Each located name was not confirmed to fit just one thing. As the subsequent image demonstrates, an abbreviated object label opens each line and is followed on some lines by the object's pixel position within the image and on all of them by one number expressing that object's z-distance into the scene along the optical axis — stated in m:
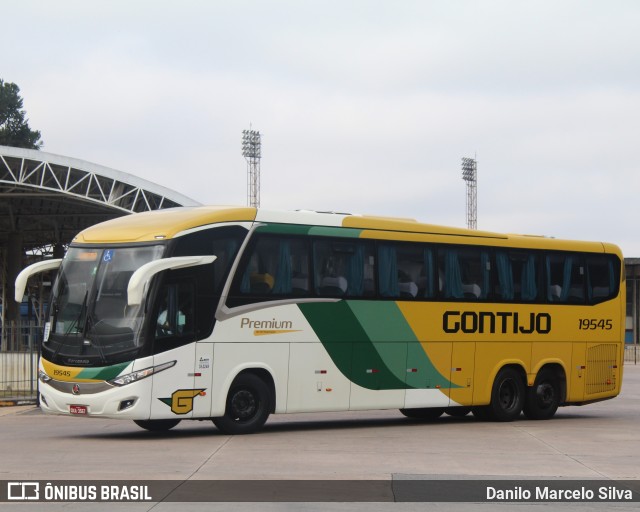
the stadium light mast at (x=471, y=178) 94.25
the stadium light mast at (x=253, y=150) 78.69
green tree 114.94
